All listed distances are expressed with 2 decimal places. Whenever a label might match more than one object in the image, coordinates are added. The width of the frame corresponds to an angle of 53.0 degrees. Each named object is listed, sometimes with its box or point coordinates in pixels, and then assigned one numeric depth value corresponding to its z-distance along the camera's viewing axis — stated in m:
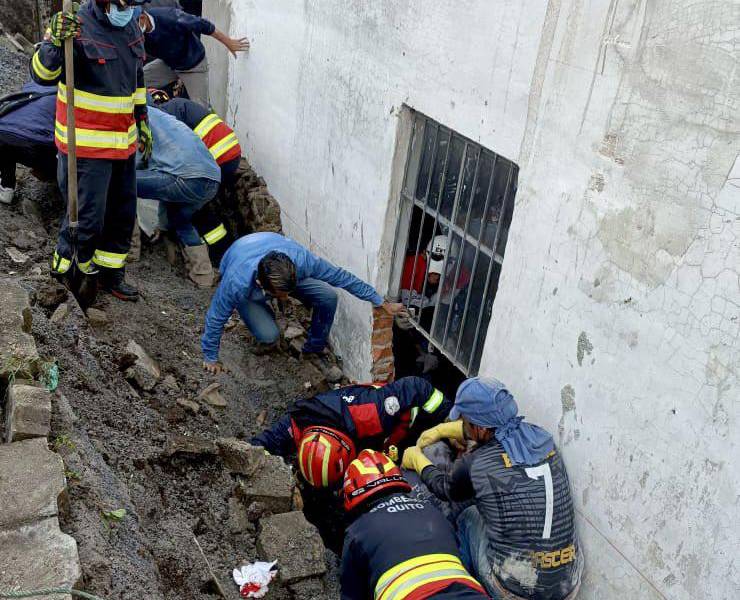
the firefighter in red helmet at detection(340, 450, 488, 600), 3.11
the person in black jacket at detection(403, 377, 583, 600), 3.44
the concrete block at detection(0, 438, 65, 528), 2.64
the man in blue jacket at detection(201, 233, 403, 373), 4.75
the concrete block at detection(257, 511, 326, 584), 3.50
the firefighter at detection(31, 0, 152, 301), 4.38
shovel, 4.22
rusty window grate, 4.03
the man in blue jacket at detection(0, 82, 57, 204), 5.27
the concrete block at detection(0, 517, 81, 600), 2.42
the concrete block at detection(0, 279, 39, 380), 3.33
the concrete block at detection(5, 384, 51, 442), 2.99
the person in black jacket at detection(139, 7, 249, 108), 6.54
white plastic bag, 3.40
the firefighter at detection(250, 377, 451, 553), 4.29
